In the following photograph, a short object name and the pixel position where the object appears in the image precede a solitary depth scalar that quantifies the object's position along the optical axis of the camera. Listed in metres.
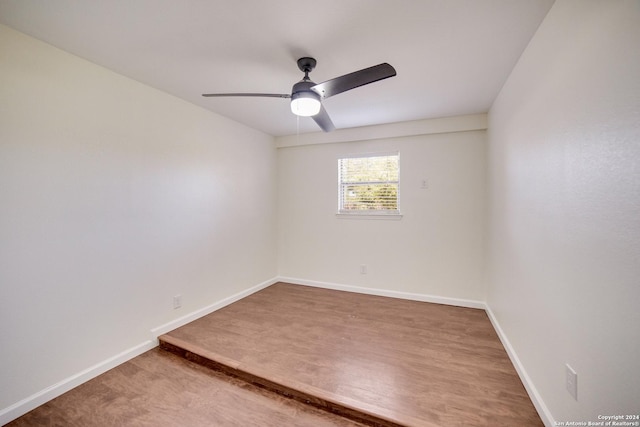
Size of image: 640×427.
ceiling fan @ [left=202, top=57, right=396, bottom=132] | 1.56
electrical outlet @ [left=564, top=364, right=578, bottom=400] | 1.21
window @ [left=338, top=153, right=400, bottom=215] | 3.64
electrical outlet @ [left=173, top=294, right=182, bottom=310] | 2.64
